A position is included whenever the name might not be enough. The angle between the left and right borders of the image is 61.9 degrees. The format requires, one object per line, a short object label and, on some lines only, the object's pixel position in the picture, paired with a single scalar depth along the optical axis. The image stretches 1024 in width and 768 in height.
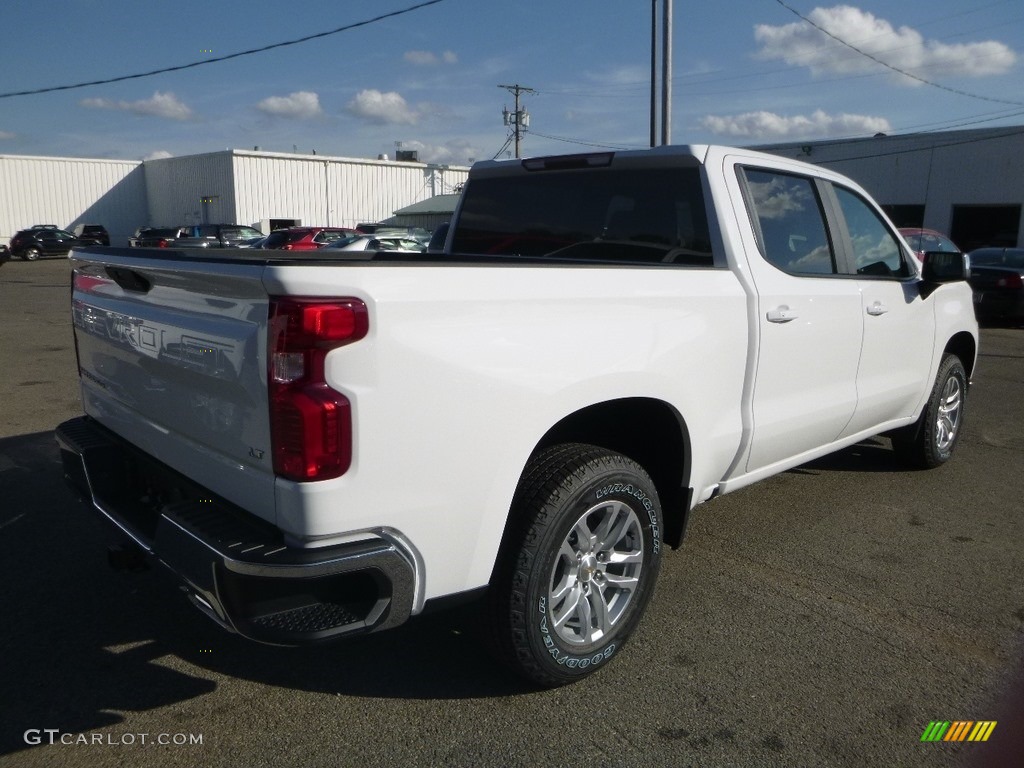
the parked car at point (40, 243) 38.22
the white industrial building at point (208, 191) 44.59
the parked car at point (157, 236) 33.50
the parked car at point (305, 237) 24.23
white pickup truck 2.27
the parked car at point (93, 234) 42.37
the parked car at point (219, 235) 30.73
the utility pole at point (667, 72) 18.48
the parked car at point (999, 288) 14.36
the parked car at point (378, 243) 20.57
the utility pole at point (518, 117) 44.59
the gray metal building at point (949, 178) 29.53
